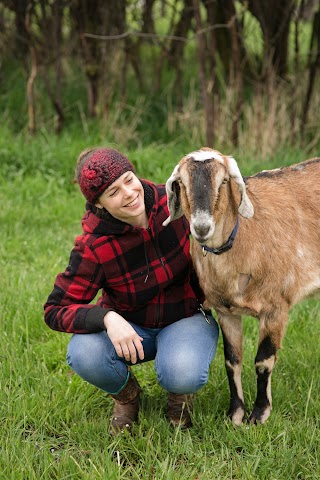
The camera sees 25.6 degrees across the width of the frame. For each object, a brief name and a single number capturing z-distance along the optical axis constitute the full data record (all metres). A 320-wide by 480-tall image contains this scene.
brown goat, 2.76
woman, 2.96
